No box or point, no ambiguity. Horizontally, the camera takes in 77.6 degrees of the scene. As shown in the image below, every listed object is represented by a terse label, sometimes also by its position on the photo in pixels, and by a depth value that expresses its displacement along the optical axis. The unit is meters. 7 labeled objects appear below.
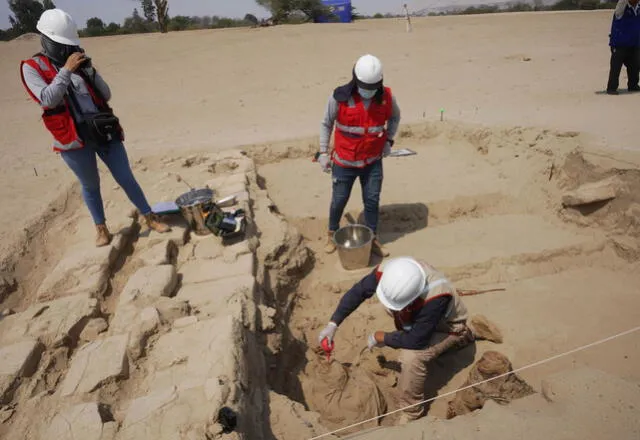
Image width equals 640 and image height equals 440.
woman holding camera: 2.75
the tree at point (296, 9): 21.89
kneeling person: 2.48
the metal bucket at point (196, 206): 3.59
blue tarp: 21.05
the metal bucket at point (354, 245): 3.84
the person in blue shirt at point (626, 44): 6.17
